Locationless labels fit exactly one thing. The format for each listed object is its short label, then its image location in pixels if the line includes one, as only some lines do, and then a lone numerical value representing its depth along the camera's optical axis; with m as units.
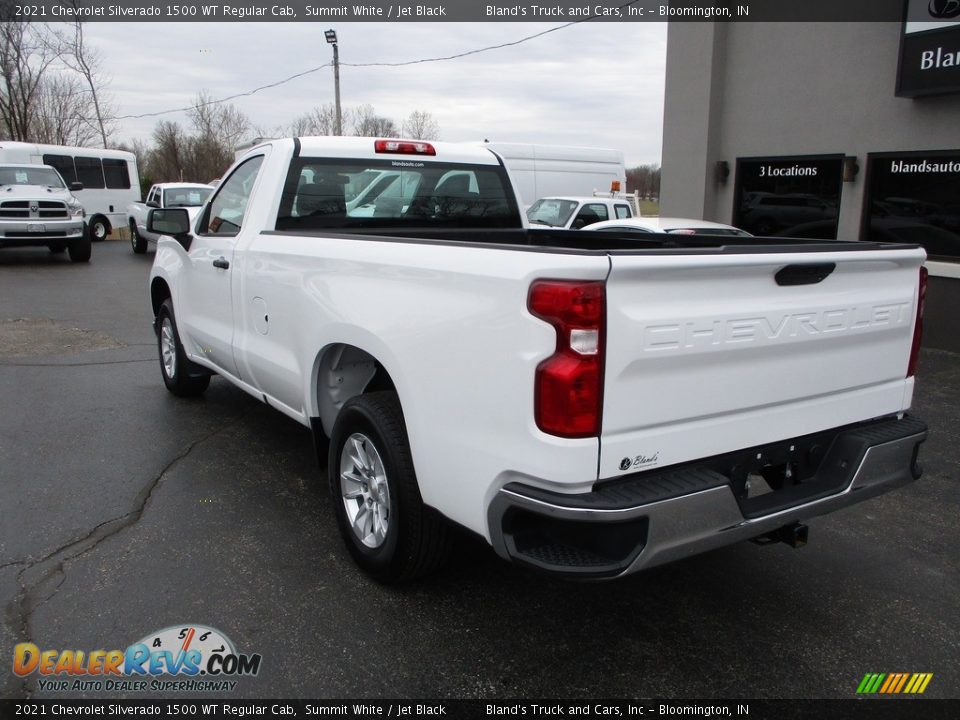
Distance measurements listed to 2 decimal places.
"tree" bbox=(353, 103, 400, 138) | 40.84
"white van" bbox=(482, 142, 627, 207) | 20.31
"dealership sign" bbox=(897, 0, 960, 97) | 8.25
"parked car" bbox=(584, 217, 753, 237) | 9.39
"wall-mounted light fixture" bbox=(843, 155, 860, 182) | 9.62
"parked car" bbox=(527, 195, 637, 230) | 15.74
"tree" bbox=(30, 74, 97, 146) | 37.78
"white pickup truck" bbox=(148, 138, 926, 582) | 2.39
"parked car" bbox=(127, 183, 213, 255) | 19.17
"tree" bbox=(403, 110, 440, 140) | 43.75
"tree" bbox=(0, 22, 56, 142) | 29.39
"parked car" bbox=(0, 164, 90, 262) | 16.30
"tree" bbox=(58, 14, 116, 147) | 33.44
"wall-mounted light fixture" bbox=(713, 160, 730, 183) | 11.45
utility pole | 29.83
